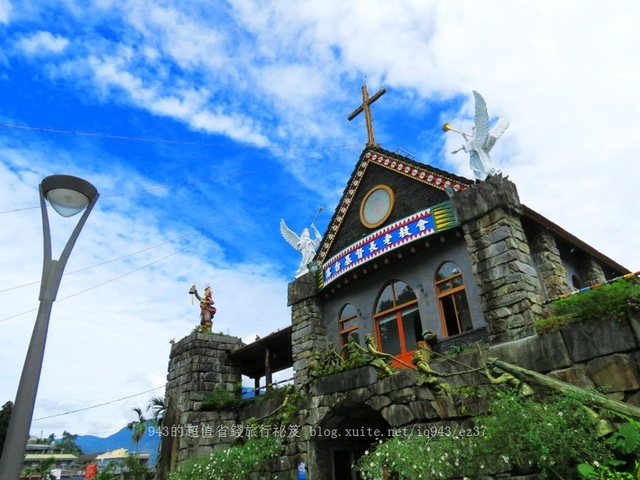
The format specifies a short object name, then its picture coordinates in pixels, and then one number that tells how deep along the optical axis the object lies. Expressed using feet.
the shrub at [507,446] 19.63
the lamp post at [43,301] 12.98
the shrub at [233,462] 38.58
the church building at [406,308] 31.45
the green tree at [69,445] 255.37
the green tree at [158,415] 59.53
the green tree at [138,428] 112.68
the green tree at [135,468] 110.11
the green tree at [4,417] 91.62
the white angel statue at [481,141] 40.55
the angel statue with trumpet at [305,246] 56.95
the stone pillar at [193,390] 54.03
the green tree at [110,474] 112.67
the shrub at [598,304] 26.58
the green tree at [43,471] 135.43
